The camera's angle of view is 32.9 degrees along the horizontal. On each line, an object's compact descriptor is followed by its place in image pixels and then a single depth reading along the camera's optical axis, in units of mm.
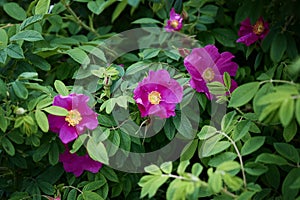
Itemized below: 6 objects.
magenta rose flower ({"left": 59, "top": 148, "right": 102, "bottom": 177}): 1361
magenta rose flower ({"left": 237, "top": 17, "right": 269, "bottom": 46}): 1396
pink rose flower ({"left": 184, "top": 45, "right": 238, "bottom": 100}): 1359
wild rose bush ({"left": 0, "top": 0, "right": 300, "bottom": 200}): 1126
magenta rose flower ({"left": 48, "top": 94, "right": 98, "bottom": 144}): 1266
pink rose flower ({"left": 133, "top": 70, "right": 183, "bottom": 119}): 1299
